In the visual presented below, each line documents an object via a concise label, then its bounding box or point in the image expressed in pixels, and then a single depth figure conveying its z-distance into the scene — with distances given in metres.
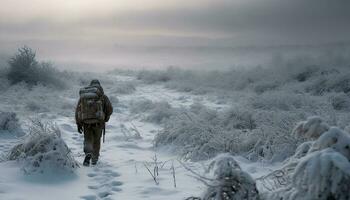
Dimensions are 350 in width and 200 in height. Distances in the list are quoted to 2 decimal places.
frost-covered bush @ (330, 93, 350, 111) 16.58
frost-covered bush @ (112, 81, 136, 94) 26.59
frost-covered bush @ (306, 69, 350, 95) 22.72
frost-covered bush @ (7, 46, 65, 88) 25.62
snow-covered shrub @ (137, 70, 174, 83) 39.12
